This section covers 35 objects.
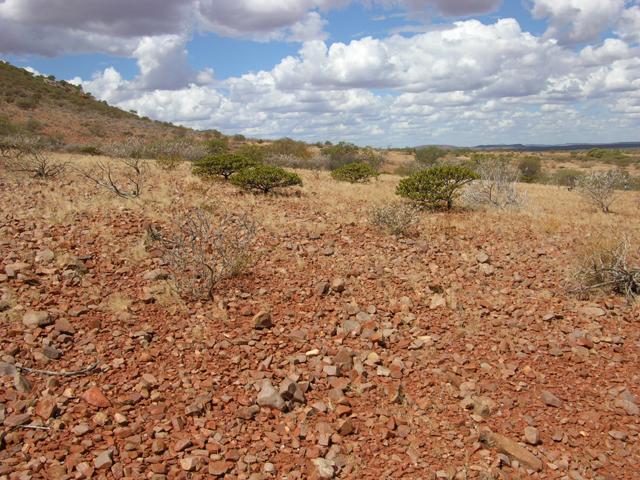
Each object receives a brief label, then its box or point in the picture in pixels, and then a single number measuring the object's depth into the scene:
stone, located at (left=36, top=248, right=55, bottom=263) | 5.62
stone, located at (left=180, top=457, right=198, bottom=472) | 3.04
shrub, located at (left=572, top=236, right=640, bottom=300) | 5.66
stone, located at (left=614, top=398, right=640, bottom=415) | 3.72
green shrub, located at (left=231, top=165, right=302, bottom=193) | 11.84
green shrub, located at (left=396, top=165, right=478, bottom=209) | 11.51
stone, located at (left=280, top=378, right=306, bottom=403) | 3.77
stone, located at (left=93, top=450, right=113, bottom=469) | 2.96
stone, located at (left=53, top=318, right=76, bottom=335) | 4.36
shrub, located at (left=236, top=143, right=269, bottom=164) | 23.36
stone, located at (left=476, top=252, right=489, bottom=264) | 6.92
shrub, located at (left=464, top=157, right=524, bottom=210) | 11.96
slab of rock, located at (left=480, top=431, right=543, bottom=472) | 3.23
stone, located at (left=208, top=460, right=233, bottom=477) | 3.03
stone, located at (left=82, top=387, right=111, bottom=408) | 3.52
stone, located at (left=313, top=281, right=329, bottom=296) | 5.59
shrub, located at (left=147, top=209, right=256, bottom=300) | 5.37
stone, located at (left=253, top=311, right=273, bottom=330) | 4.77
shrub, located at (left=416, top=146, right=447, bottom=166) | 35.76
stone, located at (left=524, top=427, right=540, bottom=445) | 3.43
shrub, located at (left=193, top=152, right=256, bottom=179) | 13.84
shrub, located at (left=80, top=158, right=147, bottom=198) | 9.35
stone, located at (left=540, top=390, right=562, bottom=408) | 3.83
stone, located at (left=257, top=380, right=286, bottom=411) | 3.66
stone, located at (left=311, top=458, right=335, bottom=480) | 3.06
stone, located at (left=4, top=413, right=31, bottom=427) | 3.22
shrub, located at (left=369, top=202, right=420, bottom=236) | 8.20
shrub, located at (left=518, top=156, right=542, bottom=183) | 33.62
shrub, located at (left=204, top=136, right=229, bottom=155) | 24.11
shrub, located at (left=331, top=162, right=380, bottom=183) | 17.67
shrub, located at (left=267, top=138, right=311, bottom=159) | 27.94
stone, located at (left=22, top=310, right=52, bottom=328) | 4.36
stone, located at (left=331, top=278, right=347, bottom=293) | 5.69
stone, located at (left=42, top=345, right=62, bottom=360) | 4.00
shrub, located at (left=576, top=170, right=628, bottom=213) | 13.59
